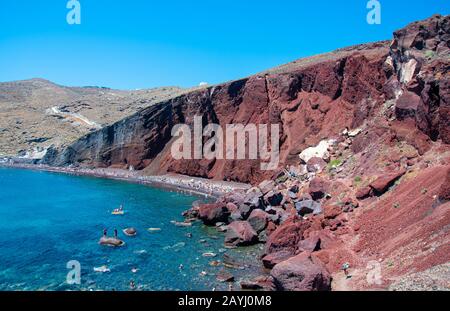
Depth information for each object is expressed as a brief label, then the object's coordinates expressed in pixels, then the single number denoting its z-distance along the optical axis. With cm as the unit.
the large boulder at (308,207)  4500
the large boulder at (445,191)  2857
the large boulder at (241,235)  4381
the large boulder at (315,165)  5626
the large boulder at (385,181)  3816
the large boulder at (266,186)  6032
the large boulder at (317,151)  6242
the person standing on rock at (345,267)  2987
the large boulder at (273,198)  5416
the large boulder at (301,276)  2681
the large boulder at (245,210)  5219
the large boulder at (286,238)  3750
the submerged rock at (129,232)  4884
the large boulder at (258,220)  4672
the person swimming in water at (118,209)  6294
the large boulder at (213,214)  5353
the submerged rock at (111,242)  4406
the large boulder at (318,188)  4784
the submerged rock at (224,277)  3331
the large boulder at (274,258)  3603
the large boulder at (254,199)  5337
